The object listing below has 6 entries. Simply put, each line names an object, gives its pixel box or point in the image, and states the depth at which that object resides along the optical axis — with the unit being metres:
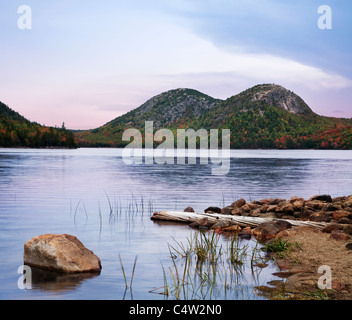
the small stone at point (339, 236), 15.89
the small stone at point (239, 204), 23.66
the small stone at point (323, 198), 24.24
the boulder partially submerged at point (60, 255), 12.89
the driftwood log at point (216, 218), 18.95
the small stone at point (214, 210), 23.53
